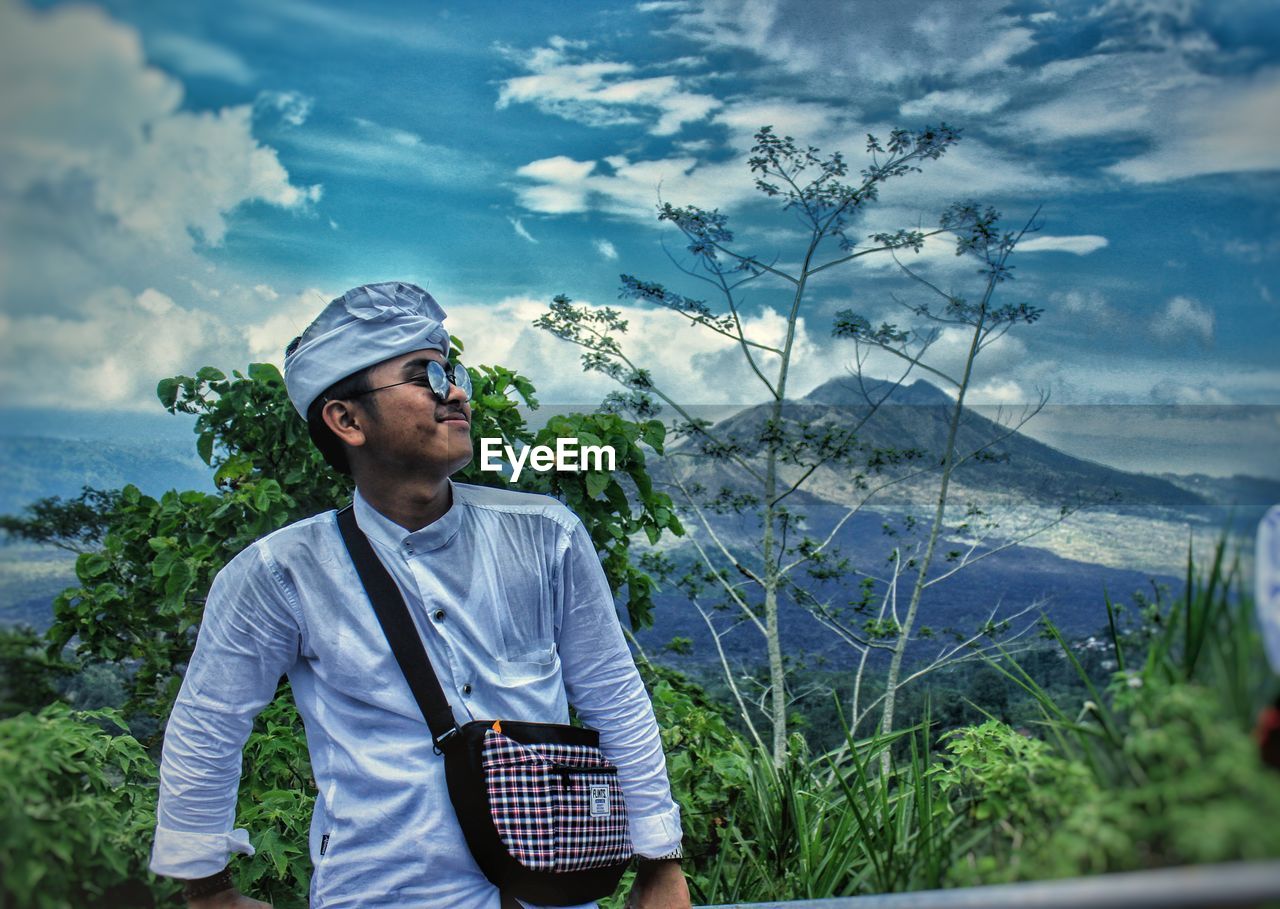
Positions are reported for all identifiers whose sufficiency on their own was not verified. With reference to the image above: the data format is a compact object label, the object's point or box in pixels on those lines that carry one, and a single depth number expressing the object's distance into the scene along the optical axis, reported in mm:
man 2277
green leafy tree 3389
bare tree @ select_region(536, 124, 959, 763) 3836
